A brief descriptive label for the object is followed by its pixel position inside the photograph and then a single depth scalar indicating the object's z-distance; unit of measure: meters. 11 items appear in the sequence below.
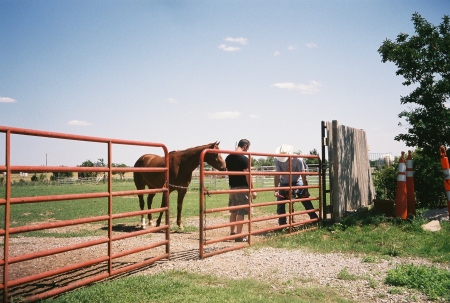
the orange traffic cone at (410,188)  8.01
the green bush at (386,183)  10.66
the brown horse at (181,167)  8.72
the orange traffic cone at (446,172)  7.39
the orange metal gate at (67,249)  3.52
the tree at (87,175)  66.70
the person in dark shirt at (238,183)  7.09
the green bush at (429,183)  9.68
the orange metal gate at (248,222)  5.77
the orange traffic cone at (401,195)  7.83
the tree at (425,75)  8.80
